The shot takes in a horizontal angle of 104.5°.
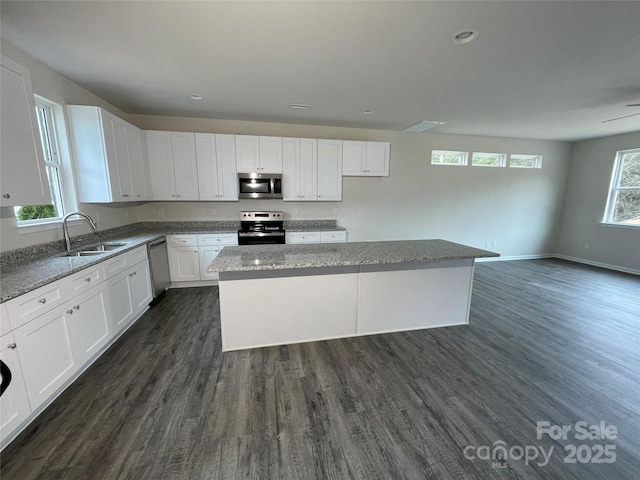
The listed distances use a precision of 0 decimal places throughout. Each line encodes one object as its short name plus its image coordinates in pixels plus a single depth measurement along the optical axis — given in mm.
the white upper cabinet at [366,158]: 4570
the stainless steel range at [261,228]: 4082
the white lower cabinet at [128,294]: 2516
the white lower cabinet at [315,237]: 4270
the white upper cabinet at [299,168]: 4301
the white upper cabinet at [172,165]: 3900
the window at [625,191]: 5030
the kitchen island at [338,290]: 2361
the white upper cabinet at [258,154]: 4133
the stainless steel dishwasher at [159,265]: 3383
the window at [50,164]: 2512
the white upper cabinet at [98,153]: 2805
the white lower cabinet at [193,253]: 3941
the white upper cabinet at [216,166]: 4035
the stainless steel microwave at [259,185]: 4227
